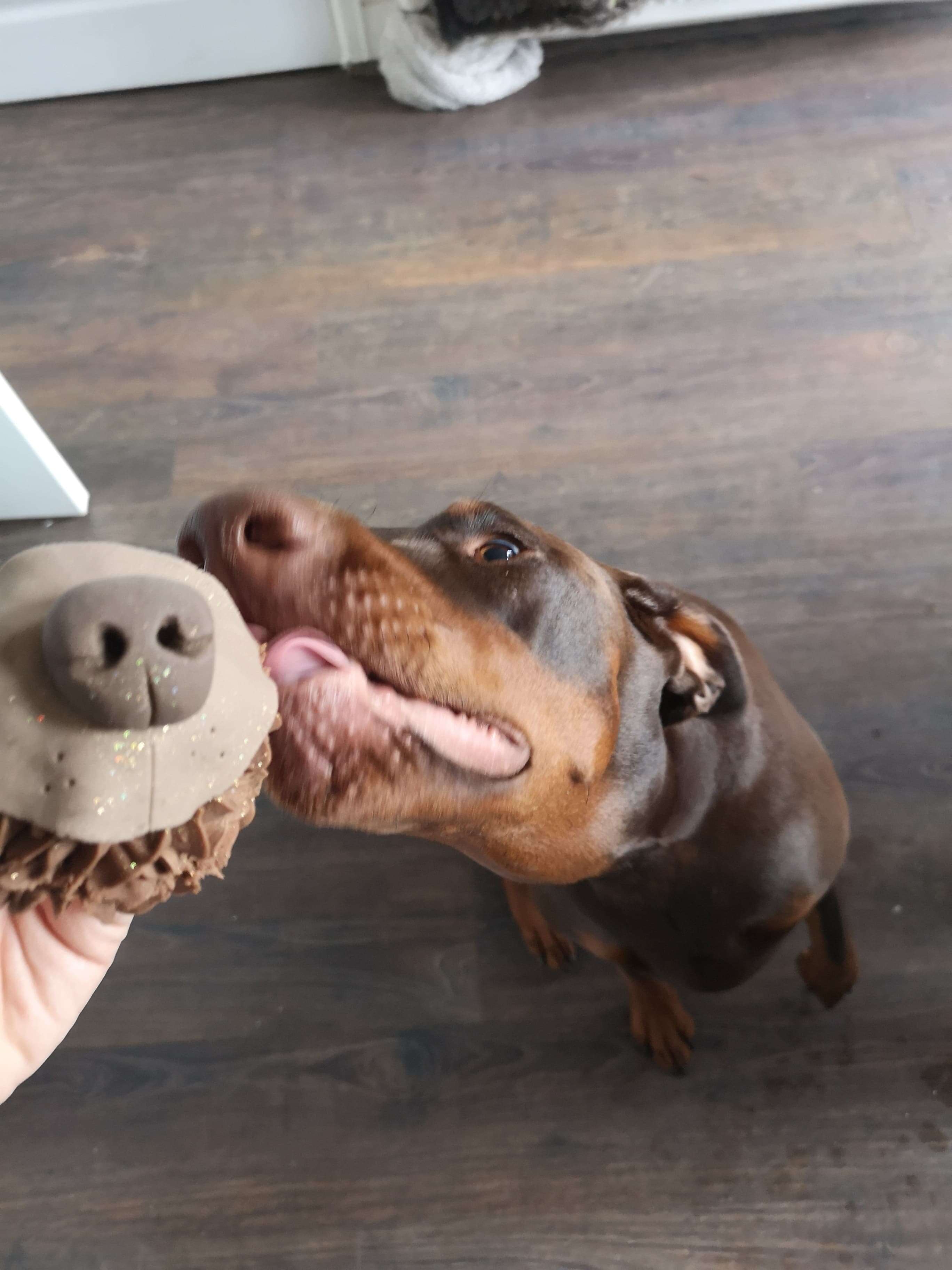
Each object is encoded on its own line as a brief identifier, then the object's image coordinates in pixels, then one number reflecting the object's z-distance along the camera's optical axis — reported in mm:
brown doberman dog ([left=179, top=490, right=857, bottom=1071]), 391
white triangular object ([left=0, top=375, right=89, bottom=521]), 907
